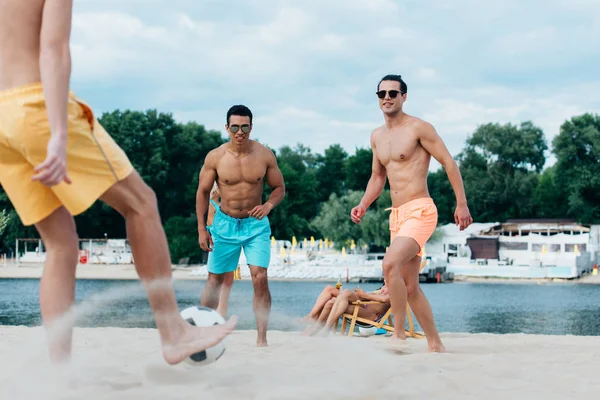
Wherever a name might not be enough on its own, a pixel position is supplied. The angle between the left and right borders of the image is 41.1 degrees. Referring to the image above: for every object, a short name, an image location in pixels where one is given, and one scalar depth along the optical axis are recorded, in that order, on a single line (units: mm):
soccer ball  4500
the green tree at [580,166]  78062
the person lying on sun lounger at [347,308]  10148
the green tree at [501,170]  81625
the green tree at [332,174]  93375
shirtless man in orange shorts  7406
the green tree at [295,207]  77062
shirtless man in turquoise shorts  8000
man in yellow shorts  3695
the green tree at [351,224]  69062
